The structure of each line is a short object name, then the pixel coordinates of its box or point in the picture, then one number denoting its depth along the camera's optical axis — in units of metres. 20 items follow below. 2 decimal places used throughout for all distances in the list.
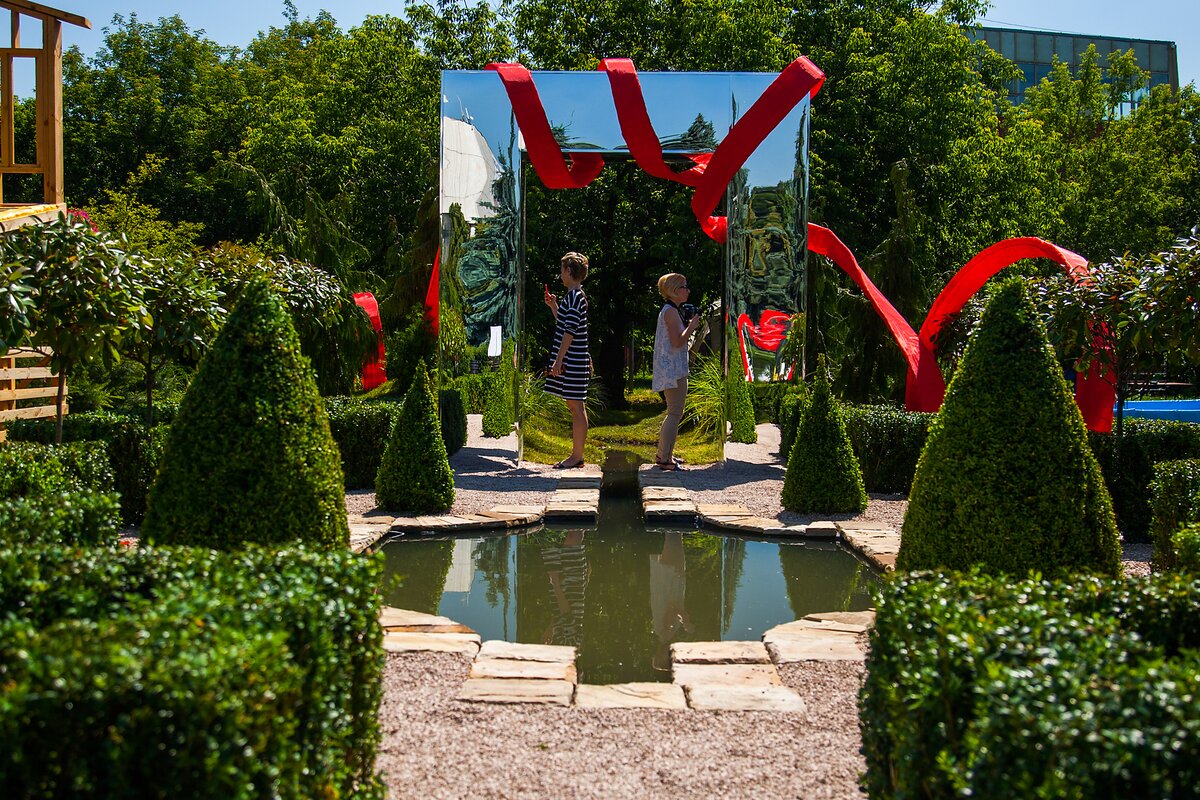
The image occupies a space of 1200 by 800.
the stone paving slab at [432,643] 4.58
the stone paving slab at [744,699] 3.95
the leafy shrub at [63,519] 3.73
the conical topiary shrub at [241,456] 4.09
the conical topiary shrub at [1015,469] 4.34
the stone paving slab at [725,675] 4.21
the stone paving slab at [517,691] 3.96
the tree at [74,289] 5.75
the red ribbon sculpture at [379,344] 12.69
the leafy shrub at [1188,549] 3.91
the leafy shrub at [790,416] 10.66
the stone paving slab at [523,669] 4.22
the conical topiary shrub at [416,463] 7.71
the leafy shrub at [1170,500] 5.58
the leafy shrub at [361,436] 8.88
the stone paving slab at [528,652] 4.44
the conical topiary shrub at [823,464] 7.85
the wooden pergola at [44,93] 9.96
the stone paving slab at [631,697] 3.93
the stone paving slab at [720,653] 4.50
